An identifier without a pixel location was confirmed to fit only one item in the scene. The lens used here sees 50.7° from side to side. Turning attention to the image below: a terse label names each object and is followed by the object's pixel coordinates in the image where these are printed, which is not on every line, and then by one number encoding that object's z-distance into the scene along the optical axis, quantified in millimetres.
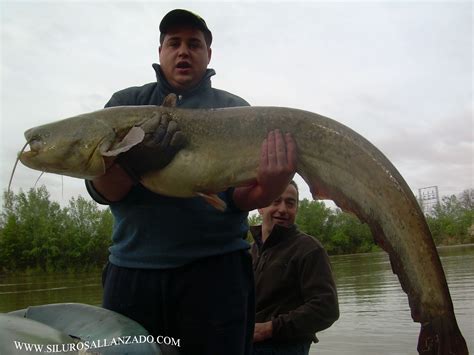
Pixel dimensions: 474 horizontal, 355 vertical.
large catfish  2328
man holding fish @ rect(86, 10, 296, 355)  2512
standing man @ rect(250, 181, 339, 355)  3566
